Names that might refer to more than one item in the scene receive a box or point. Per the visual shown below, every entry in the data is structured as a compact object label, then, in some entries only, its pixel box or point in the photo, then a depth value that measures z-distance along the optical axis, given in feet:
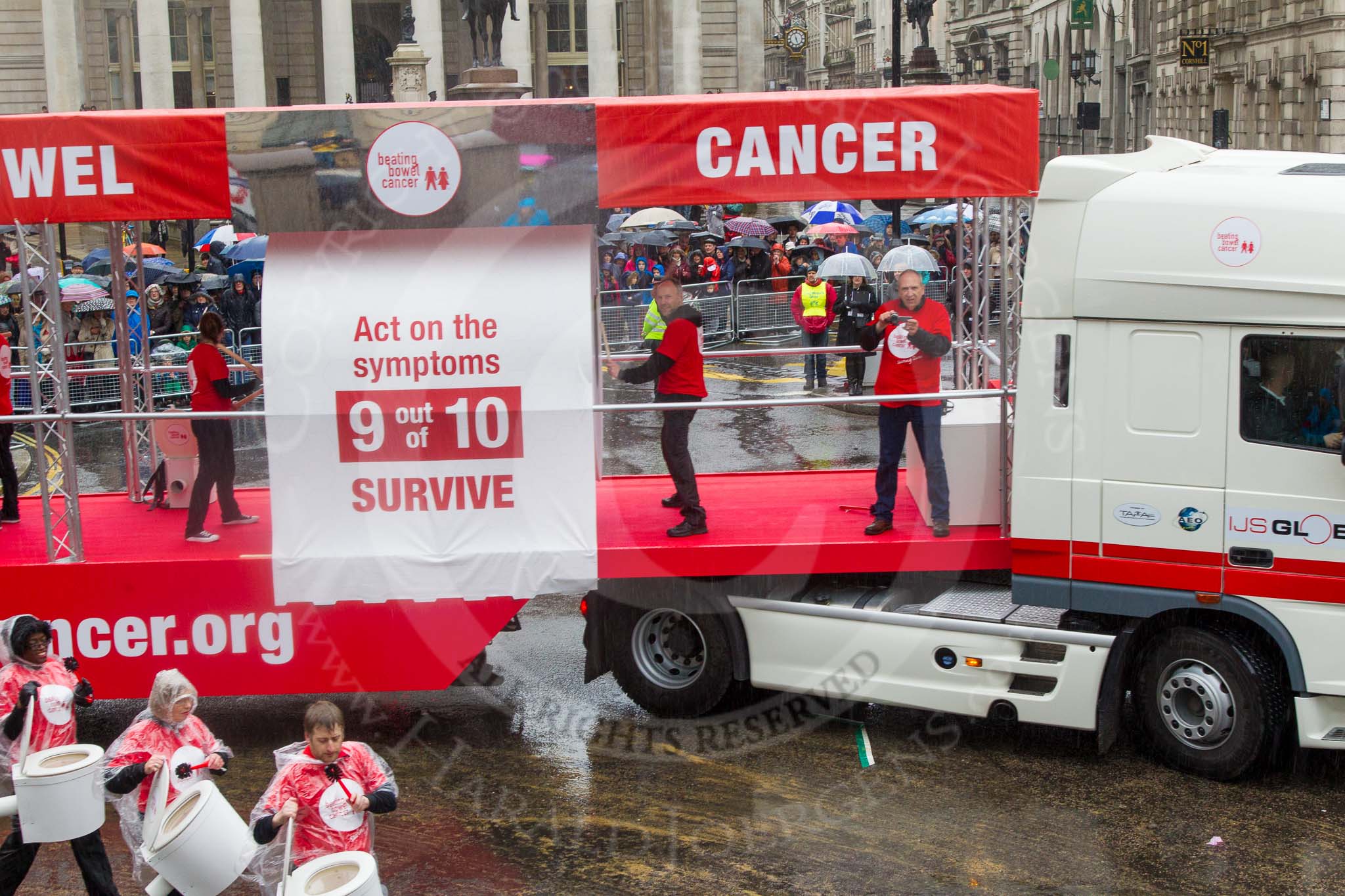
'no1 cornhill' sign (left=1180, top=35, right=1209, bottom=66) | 140.67
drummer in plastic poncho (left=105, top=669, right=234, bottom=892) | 20.40
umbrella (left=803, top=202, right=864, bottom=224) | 105.91
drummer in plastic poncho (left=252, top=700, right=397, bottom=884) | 18.83
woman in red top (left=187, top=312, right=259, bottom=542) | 30.96
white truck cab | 24.72
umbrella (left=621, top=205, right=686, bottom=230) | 99.71
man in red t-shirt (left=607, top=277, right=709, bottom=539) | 29.63
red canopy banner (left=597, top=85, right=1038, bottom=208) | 27.71
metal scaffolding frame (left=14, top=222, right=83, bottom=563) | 28.35
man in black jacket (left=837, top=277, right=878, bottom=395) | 70.08
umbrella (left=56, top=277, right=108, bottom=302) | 76.13
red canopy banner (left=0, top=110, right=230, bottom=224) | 27.73
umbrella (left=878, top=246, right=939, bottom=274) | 70.08
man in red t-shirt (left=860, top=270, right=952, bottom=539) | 29.07
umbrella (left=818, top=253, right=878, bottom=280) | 72.18
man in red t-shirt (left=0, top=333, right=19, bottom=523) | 33.14
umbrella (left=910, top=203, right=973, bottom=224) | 93.41
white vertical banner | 27.68
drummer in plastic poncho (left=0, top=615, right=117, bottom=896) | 21.02
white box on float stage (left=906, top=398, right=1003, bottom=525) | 29.25
